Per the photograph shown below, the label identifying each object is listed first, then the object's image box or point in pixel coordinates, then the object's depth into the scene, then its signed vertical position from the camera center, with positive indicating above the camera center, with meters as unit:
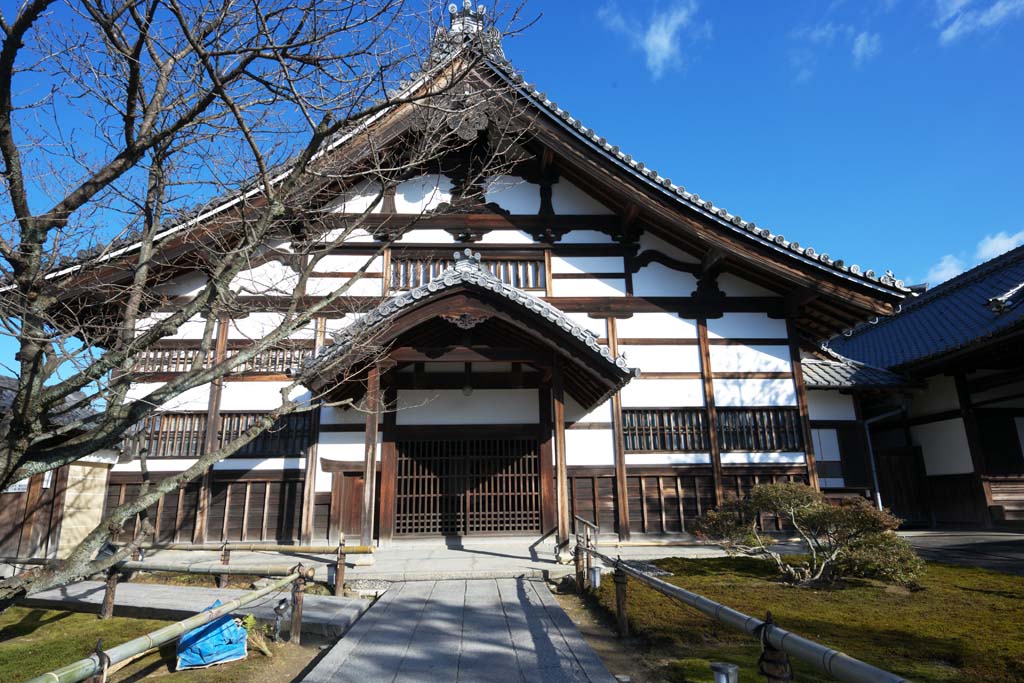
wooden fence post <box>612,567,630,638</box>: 5.45 -1.14
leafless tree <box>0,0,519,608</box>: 3.30 +1.67
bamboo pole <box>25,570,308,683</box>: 2.45 -0.75
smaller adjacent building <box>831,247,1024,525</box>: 11.98 +1.18
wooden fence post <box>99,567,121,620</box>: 6.42 -1.10
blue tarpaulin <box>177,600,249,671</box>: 4.98 -1.27
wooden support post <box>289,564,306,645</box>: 5.58 -1.09
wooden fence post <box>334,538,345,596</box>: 7.09 -0.99
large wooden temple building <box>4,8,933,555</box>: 10.85 +1.93
